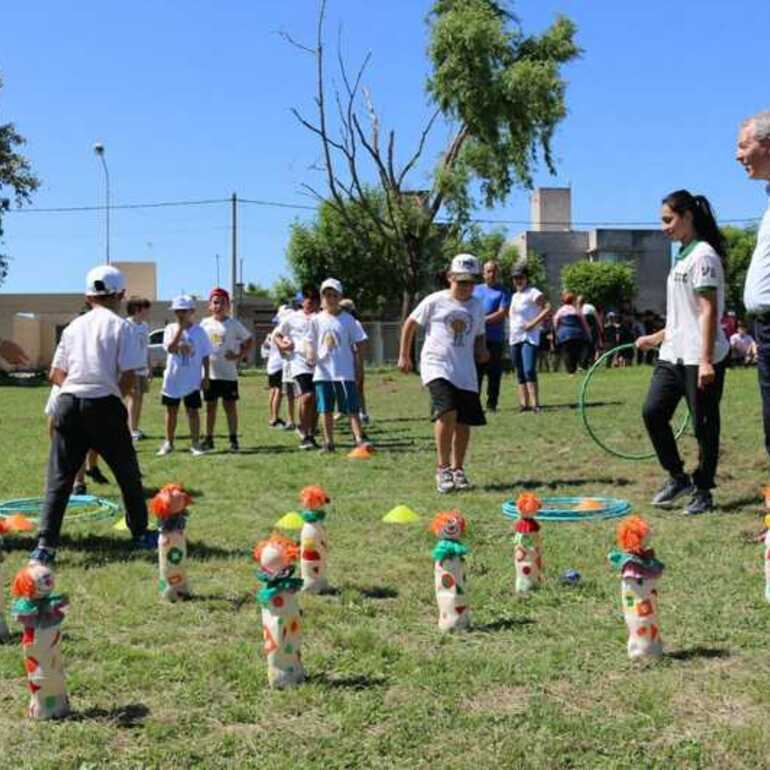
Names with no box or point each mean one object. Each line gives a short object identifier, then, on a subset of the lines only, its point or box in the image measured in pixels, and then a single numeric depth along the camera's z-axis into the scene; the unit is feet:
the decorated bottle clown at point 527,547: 16.81
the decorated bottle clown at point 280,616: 12.66
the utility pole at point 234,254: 154.71
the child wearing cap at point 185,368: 37.06
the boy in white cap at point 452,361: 27.61
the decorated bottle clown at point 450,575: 14.75
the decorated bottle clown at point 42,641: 11.86
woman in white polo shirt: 22.93
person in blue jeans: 46.60
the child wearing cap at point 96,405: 20.04
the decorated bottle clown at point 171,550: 16.87
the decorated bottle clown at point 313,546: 17.04
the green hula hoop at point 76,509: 24.47
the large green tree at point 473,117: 114.73
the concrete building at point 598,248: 239.30
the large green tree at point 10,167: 136.56
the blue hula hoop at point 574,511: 22.71
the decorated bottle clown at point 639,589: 13.34
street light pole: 155.12
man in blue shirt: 46.68
